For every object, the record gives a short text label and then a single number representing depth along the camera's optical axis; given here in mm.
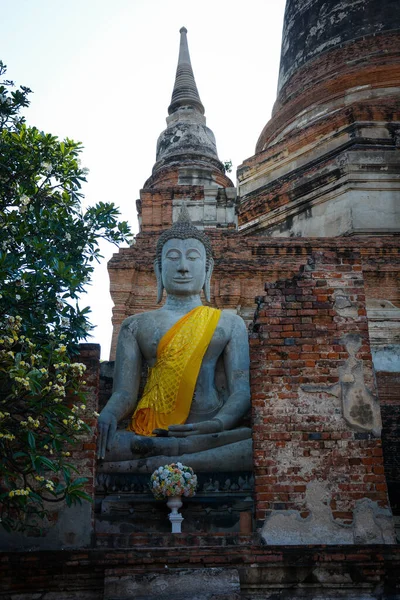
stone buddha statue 7035
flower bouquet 6426
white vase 6363
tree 5461
